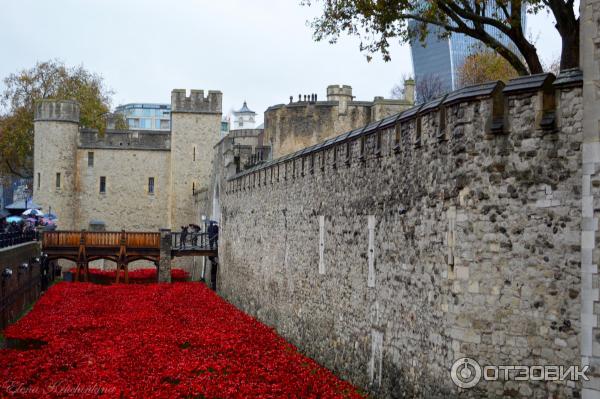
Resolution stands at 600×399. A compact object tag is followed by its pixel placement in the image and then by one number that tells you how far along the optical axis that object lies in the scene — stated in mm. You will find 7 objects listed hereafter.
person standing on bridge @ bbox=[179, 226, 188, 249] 37688
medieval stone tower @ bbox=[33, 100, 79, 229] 50188
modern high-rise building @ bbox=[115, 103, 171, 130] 151125
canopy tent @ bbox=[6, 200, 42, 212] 39281
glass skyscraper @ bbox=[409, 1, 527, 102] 144700
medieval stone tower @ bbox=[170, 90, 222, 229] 50812
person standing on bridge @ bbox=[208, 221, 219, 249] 36588
